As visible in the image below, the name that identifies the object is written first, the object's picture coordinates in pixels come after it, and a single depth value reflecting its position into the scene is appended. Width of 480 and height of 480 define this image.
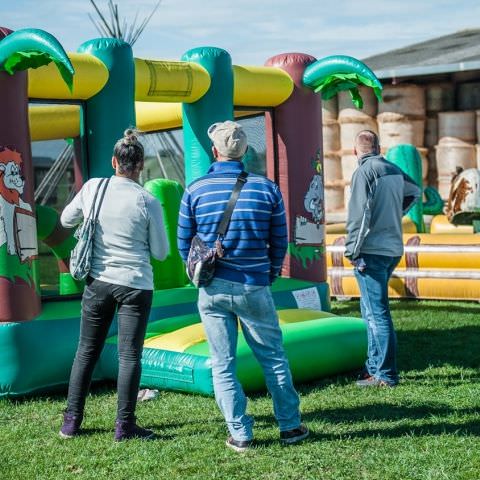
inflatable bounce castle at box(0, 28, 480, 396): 5.64
